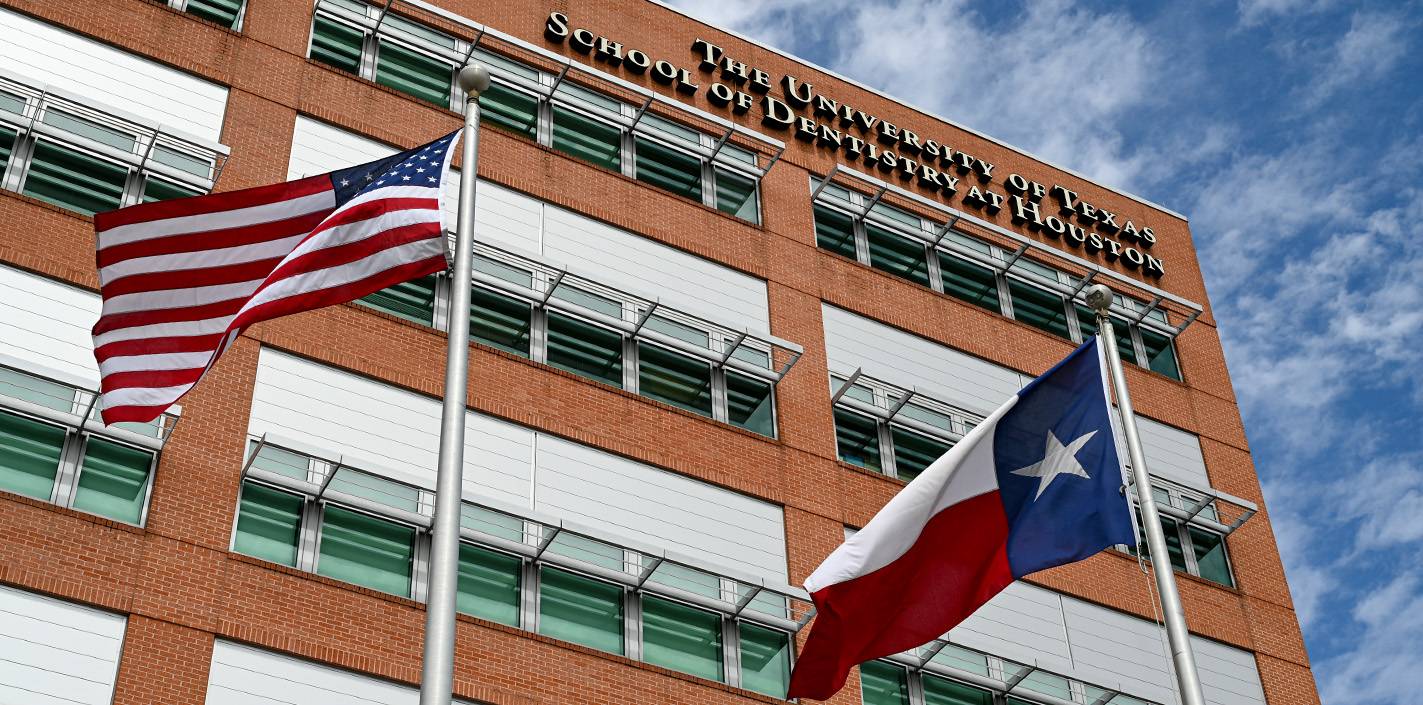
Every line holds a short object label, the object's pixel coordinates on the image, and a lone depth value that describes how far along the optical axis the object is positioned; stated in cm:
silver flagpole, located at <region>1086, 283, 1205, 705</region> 1647
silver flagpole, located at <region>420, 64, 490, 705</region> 1396
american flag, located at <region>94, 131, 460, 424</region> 1753
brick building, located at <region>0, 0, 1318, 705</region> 2436
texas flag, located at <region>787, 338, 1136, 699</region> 1800
